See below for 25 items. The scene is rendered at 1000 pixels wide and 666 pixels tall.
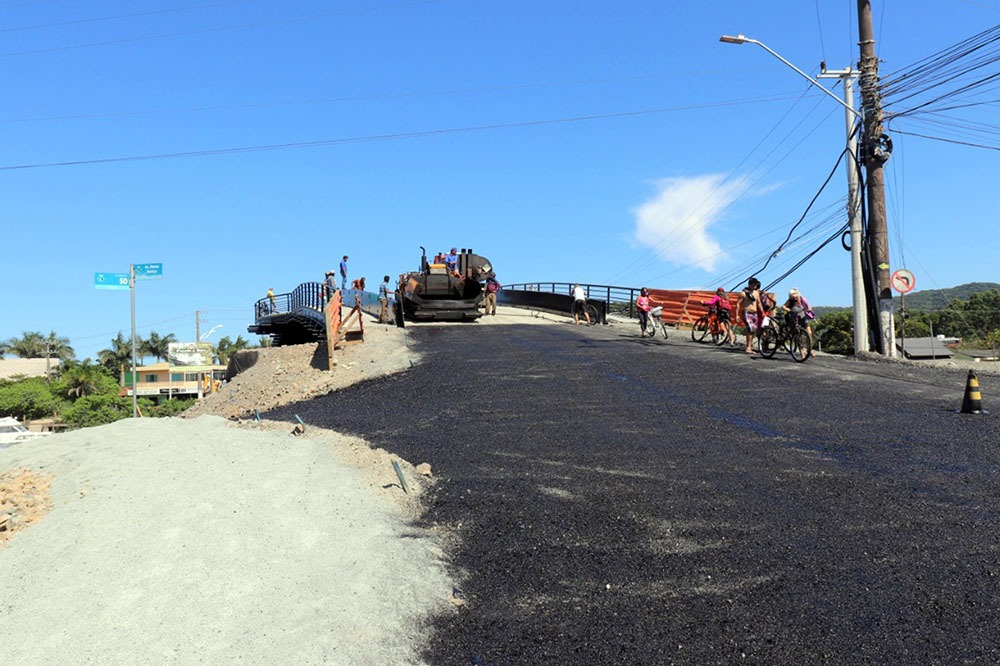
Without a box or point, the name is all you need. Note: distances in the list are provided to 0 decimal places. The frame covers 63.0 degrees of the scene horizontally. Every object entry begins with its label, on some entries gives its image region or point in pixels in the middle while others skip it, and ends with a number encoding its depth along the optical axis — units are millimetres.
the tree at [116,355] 107188
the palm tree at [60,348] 120750
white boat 34562
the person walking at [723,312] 23688
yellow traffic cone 11708
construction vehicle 32125
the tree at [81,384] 85062
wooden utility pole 22391
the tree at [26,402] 74000
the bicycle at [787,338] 18656
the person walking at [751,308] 20703
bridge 34250
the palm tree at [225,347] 117500
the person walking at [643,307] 25953
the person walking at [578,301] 33469
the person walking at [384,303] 33281
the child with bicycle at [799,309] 18703
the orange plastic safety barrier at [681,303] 33062
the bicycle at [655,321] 26516
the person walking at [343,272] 39562
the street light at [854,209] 22500
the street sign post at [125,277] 25172
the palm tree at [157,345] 119562
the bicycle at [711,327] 23922
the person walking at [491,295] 37312
